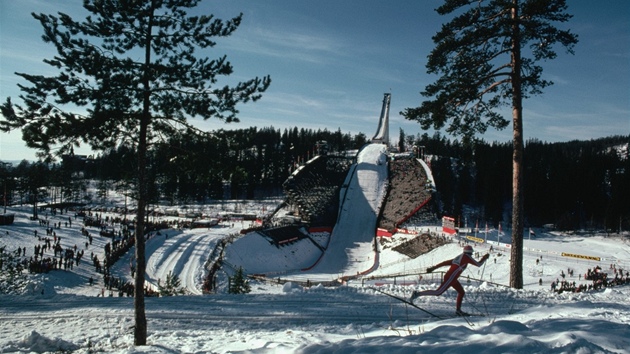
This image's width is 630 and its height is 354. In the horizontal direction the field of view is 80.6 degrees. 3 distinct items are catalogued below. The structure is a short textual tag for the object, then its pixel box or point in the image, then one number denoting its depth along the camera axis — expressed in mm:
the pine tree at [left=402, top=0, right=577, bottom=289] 11570
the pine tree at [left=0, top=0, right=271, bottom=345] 8695
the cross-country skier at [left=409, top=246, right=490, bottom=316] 8992
